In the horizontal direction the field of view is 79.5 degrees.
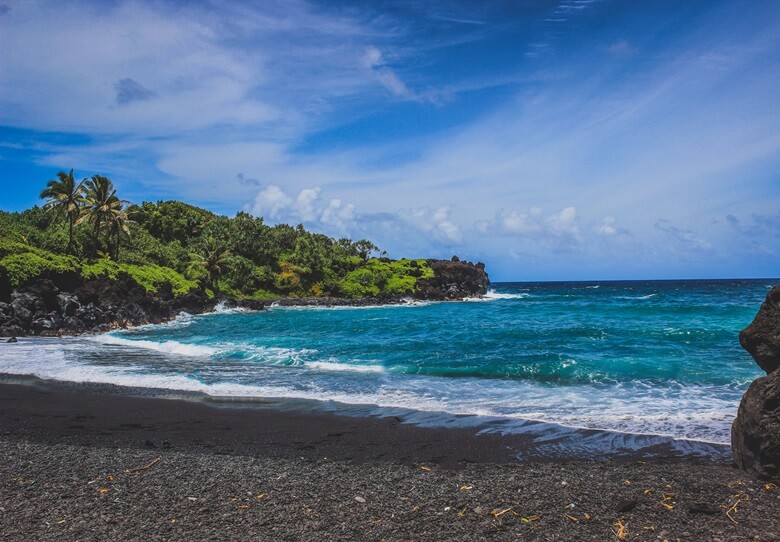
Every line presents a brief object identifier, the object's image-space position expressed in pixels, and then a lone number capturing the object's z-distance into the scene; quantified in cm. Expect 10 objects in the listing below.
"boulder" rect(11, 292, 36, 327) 3594
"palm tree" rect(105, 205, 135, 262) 5402
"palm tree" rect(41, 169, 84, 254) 4750
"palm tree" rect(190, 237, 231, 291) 7274
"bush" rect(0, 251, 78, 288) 3703
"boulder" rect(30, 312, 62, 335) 3666
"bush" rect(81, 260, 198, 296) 4666
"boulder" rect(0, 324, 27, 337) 3438
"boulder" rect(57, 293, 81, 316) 3966
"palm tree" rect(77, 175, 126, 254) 5222
